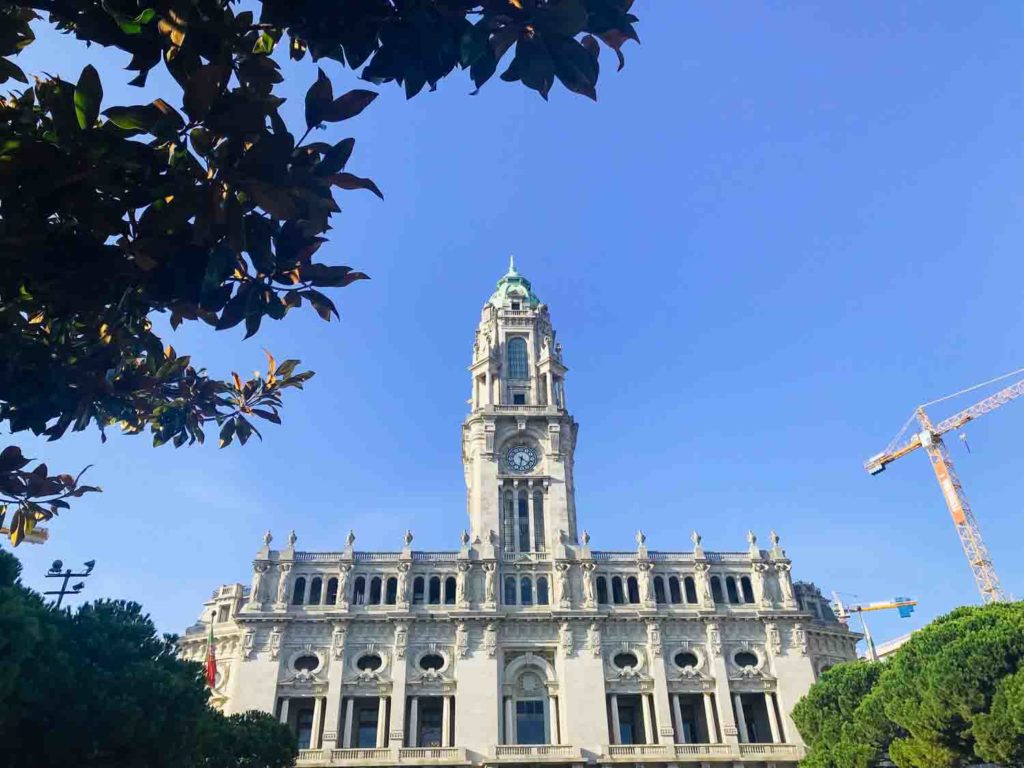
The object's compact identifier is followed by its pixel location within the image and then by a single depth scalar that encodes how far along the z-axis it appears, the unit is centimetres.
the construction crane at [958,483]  9038
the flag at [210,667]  4647
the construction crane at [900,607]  11962
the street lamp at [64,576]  2995
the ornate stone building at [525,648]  4959
